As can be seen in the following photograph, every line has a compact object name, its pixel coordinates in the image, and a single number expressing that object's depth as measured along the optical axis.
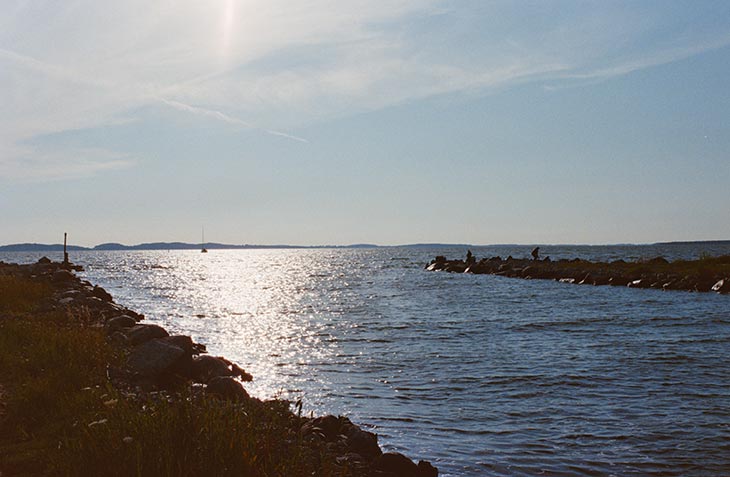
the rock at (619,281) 44.58
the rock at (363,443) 8.12
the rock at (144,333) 15.17
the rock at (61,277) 38.19
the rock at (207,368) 12.80
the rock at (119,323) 17.39
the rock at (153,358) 12.11
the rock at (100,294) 29.88
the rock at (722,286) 36.00
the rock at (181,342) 13.52
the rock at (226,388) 10.40
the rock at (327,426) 8.58
